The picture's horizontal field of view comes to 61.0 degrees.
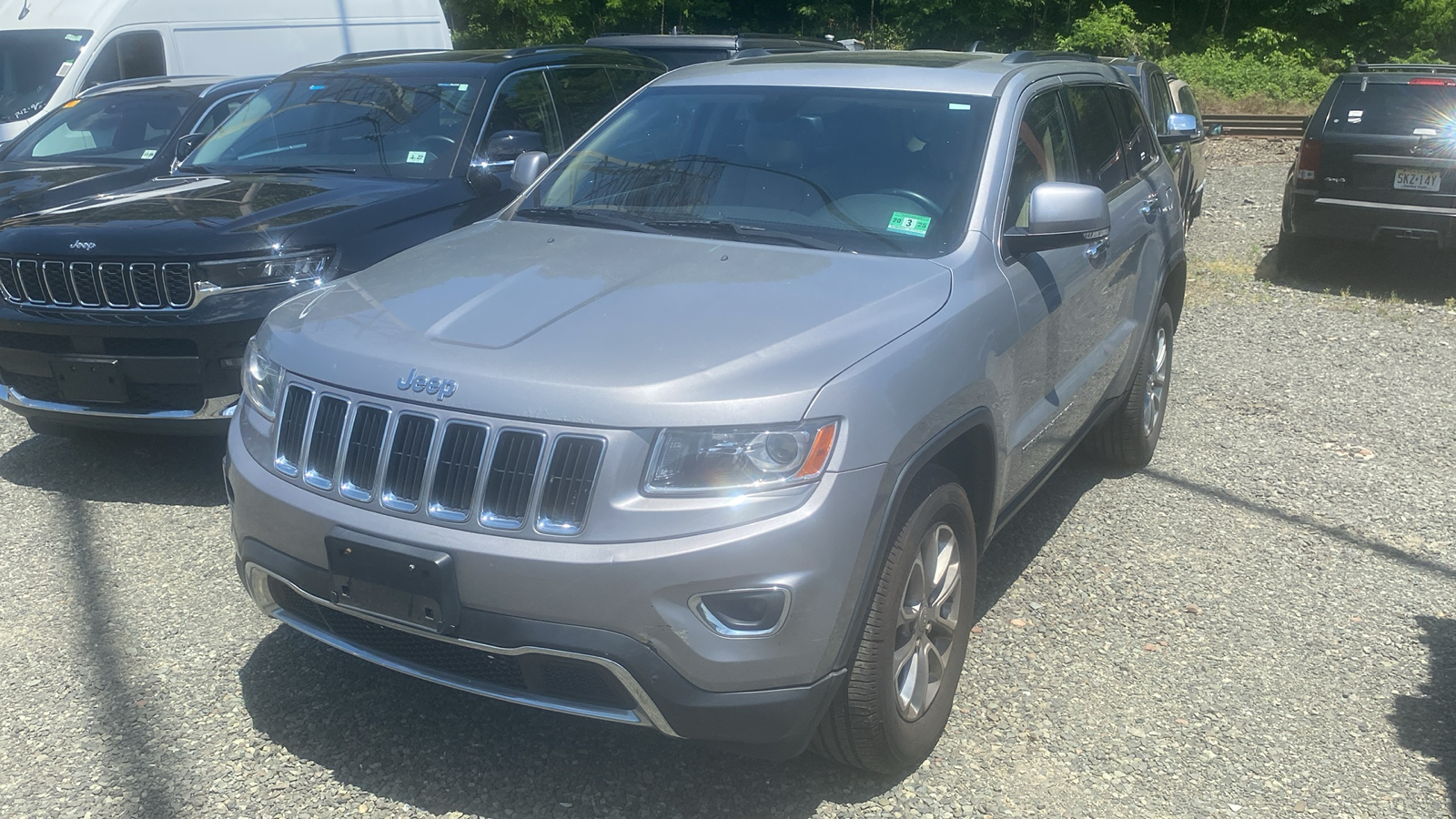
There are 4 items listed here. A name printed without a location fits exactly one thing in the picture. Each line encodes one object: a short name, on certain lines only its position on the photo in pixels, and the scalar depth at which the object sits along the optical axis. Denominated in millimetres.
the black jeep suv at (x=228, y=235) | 4809
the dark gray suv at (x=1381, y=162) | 9297
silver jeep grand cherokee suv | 2672
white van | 11281
